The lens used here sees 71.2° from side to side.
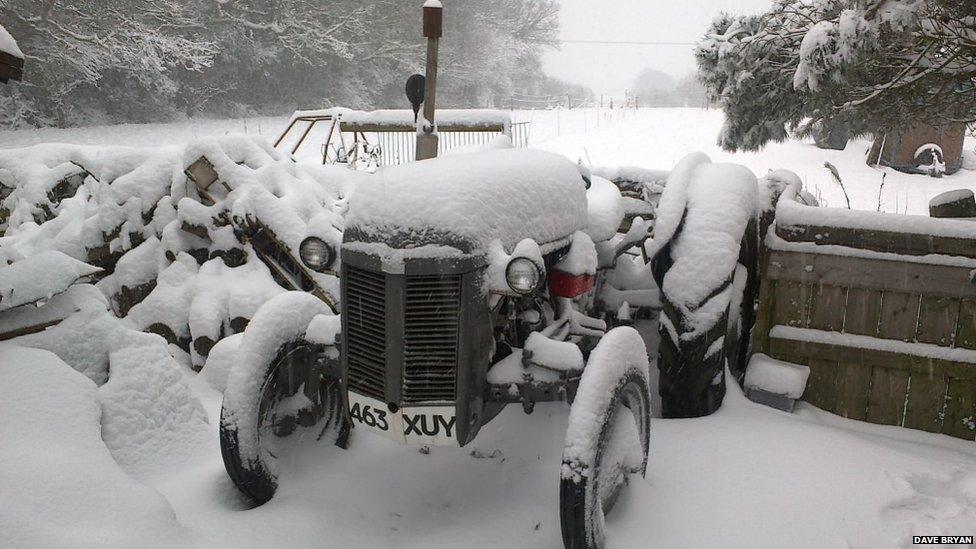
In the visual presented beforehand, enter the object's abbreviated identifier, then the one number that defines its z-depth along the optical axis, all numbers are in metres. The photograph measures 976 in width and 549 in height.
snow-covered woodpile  4.86
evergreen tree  3.93
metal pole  2.86
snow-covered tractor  2.37
